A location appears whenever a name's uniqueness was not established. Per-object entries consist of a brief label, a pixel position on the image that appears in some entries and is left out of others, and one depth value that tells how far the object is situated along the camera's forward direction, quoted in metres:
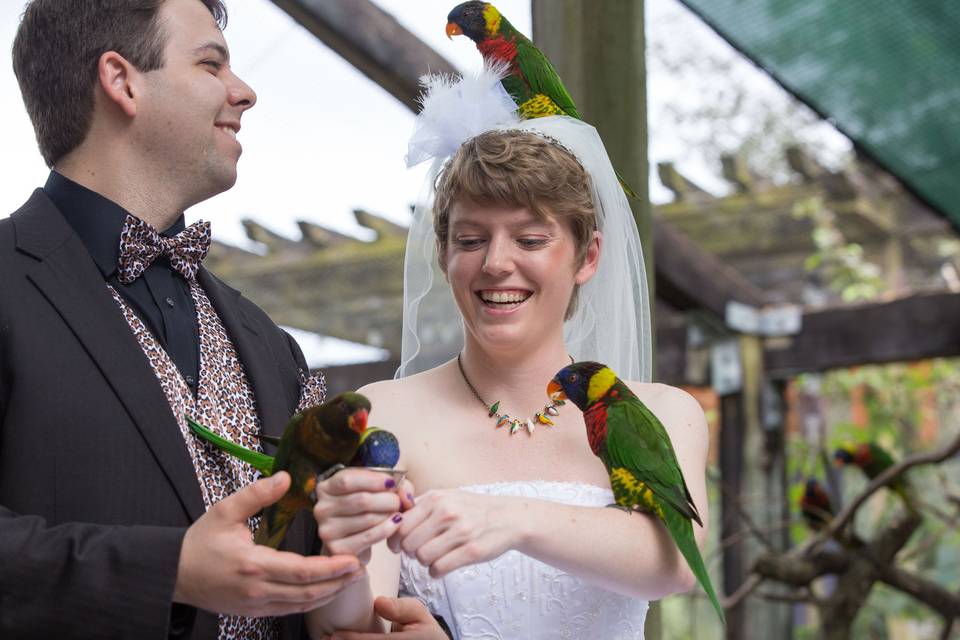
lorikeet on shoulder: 1.78
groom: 1.51
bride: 2.04
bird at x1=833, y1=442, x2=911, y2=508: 6.39
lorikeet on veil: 2.42
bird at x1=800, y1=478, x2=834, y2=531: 6.19
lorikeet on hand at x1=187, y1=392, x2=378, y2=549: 1.40
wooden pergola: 3.63
